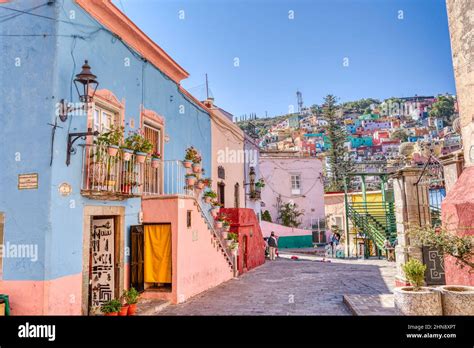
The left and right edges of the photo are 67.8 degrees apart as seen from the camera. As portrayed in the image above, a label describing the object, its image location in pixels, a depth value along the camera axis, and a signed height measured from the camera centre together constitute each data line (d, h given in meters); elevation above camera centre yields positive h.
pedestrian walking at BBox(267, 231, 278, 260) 20.59 -2.09
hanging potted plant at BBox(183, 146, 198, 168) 11.24 +1.78
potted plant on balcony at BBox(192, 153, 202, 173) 11.61 +1.56
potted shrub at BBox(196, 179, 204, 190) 11.84 +0.91
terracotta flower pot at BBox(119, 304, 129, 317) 7.35 -2.03
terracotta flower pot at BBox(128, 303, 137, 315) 7.58 -2.06
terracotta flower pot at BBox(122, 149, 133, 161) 7.74 +1.30
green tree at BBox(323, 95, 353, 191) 46.53 +7.21
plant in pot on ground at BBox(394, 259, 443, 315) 5.97 -1.56
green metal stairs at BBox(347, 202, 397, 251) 19.59 -1.02
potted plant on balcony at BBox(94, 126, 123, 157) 7.33 +1.56
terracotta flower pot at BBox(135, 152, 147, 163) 8.20 +1.32
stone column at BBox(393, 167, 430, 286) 9.22 -0.06
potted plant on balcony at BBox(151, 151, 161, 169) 9.64 +1.52
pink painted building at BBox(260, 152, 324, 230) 30.50 +2.00
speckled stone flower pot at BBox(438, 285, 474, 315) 5.66 -1.56
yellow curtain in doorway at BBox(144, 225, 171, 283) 9.49 -1.12
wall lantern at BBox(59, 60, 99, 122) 6.79 +2.52
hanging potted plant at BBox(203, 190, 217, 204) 13.01 +0.55
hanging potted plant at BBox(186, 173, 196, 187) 11.43 +1.05
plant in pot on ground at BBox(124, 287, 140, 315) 7.60 -1.85
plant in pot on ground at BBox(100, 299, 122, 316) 7.05 -1.88
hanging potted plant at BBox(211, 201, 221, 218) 13.19 +0.07
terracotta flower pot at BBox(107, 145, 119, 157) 7.32 +1.32
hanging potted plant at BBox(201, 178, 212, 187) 11.98 +1.00
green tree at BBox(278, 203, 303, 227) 29.73 -0.50
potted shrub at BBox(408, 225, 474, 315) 5.67 -0.82
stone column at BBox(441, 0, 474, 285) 6.70 +1.69
